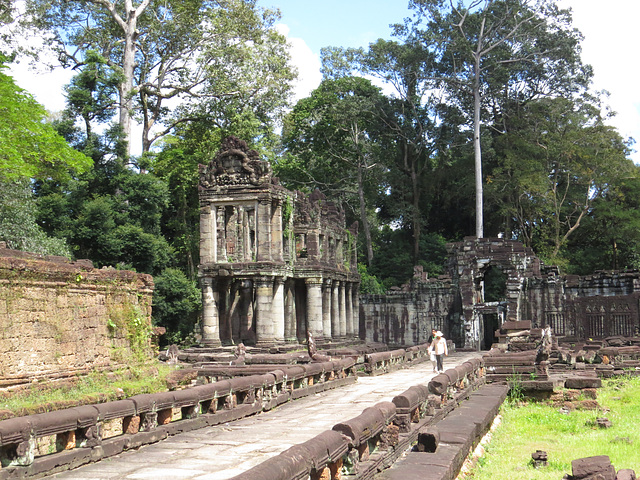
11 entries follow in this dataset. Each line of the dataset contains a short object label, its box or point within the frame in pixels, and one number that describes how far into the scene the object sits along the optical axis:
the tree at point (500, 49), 45.22
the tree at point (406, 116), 47.75
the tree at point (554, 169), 42.75
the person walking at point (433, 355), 19.57
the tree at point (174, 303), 34.19
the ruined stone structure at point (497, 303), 30.45
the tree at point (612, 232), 41.97
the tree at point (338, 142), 46.97
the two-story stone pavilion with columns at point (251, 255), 26.03
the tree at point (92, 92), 35.16
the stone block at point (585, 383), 15.62
